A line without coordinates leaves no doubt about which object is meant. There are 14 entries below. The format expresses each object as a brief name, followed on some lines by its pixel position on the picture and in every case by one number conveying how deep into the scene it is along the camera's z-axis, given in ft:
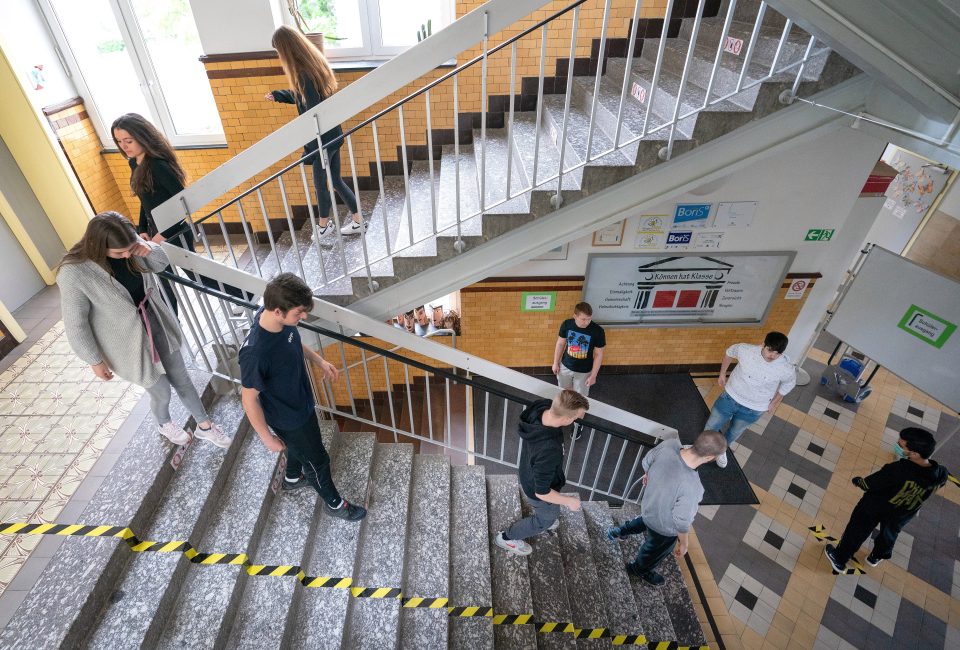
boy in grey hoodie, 8.54
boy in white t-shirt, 12.16
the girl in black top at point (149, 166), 8.36
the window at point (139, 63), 14.75
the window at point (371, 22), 13.19
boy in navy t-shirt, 6.61
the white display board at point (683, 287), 15.46
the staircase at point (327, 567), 6.91
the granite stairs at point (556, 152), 8.21
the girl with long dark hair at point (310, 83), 9.42
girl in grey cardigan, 6.85
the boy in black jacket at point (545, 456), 7.89
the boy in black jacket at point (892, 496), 9.82
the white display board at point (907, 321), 12.29
